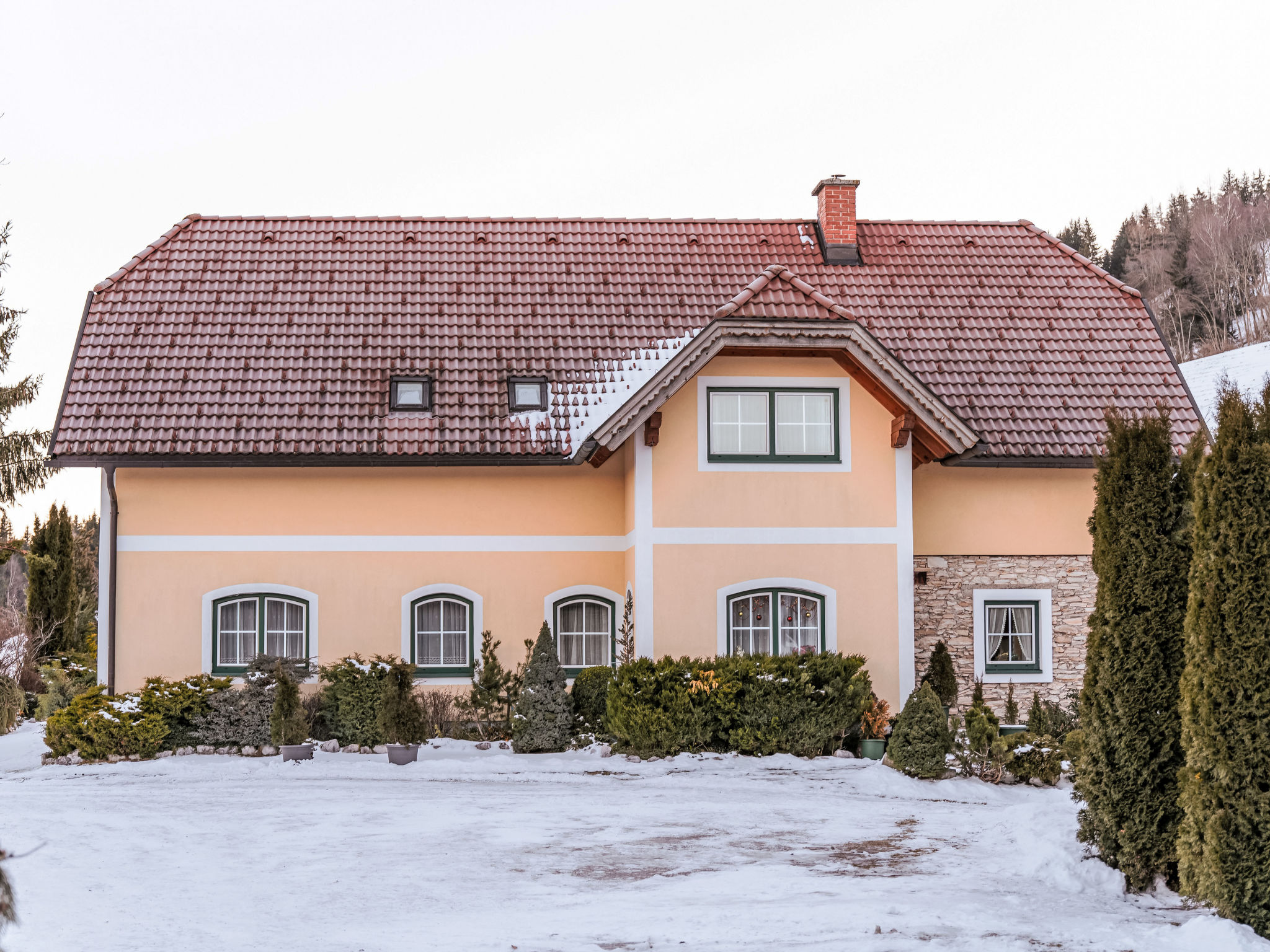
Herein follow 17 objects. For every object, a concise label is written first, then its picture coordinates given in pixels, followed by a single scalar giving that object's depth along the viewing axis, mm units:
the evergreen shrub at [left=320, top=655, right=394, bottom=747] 15500
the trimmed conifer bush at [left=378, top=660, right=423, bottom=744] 15055
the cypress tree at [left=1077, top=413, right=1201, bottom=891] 8492
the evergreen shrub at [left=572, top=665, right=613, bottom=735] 15703
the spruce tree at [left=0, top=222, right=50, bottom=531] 25078
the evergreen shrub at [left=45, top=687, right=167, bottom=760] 15078
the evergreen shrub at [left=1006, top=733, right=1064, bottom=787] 13375
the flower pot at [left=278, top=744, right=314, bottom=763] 14953
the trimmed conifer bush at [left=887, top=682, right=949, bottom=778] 13500
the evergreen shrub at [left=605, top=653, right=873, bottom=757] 14648
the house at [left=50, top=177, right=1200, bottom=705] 16328
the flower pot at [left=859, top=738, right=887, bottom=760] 15008
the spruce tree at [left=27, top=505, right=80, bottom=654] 22250
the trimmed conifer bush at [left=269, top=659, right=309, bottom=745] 15109
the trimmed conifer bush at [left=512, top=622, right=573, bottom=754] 15266
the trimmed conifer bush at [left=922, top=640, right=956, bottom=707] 16734
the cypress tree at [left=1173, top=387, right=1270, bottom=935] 7496
